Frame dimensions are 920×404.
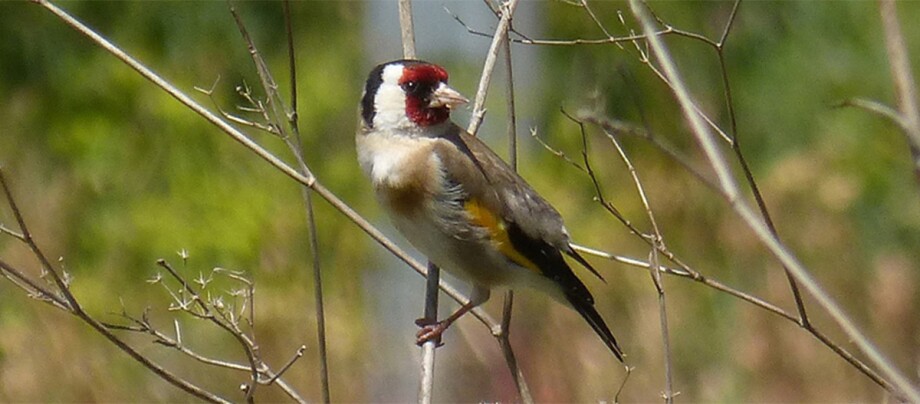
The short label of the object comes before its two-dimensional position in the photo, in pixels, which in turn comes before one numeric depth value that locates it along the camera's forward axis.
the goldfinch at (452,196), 7.21
